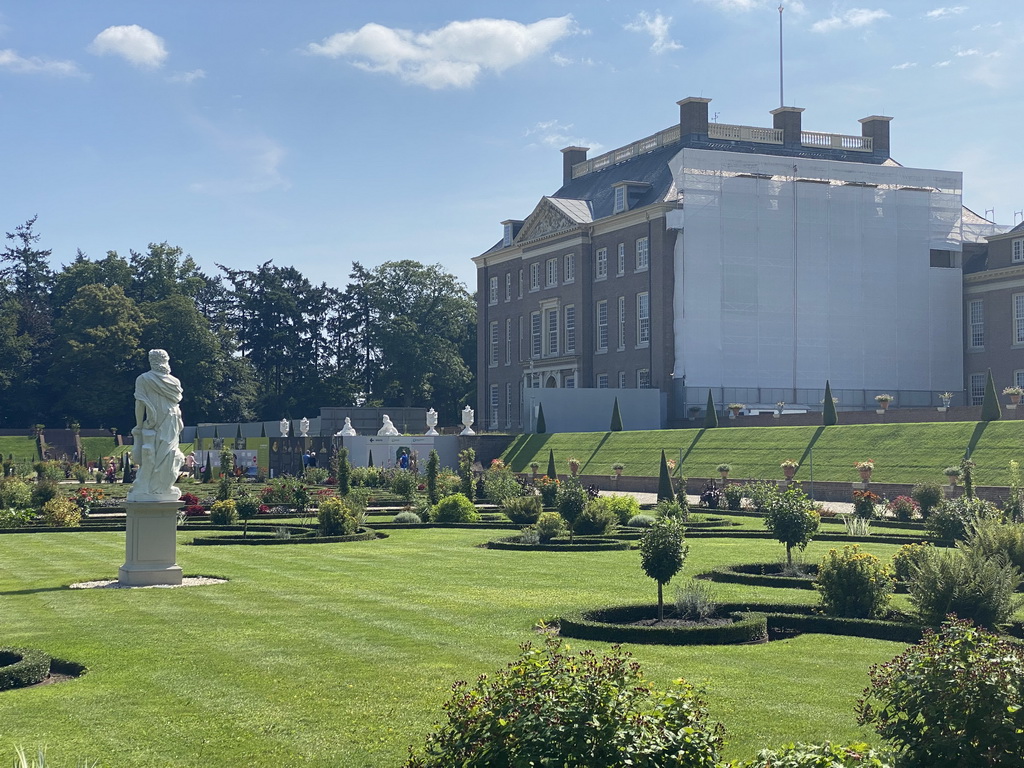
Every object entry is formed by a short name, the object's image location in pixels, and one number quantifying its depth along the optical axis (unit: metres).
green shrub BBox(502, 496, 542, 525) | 28.84
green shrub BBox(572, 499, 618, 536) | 25.23
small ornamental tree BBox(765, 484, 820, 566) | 17.66
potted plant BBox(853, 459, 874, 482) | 34.75
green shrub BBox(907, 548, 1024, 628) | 11.95
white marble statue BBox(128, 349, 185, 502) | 17.20
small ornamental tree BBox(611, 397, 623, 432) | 56.09
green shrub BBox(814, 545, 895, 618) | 13.18
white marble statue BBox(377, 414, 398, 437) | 56.44
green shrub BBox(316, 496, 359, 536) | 25.48
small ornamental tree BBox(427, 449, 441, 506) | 34.97
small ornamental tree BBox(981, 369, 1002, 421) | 39.53
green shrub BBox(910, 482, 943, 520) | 28.59
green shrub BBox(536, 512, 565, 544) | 23.78
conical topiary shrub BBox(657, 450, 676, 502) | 33.12
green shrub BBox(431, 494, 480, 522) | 30.34
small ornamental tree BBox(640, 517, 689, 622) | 13.78
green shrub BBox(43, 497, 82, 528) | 30.00
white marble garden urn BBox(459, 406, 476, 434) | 60.59
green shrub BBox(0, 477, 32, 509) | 33.16
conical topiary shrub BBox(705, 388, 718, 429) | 52.16
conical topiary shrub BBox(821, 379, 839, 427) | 45.72
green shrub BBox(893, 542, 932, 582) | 13.35
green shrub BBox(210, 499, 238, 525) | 29.05
